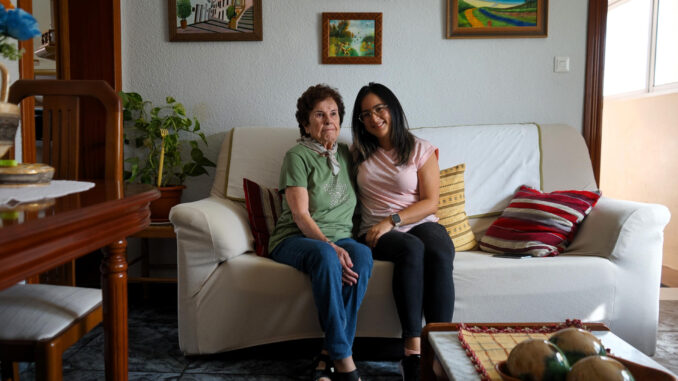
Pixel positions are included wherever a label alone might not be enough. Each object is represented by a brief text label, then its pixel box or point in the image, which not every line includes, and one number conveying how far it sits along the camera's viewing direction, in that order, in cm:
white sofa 186
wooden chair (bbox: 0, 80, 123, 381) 106
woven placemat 102
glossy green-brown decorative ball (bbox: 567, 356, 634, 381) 80
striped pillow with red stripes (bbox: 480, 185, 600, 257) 207
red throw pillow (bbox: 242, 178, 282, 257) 208
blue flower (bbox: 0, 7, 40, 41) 99
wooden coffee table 102
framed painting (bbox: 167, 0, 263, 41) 270
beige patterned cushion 223
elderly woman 171
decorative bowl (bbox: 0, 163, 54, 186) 107
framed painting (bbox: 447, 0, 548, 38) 271
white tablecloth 93
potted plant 250
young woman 181
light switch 274
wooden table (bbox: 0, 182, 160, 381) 72
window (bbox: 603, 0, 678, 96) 373
